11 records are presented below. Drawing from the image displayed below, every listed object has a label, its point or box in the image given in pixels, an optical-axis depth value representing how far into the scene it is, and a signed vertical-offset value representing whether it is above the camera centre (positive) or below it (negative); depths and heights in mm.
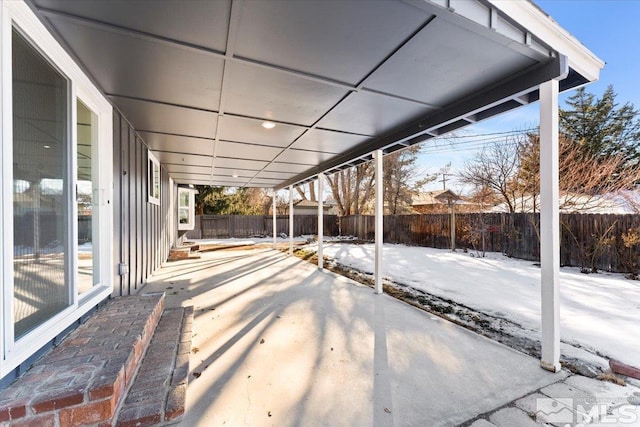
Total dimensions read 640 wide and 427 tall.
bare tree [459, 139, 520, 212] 9405 +1631
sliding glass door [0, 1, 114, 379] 1411 +155
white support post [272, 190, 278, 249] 11041 +214
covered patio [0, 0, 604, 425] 1667 +1088
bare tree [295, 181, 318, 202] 23141 +2076
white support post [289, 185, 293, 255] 8994 +75
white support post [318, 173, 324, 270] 6566 -70
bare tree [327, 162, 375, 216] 17562 +1599
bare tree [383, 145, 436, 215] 16250 +2113
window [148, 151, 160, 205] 5168 +703
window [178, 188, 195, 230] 10375 +241
